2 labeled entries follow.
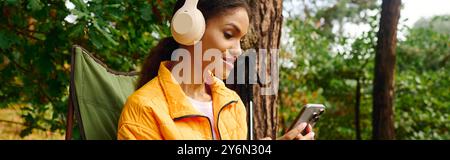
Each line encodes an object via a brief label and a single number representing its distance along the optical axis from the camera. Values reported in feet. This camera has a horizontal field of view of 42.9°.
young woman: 4.83
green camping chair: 5.86
